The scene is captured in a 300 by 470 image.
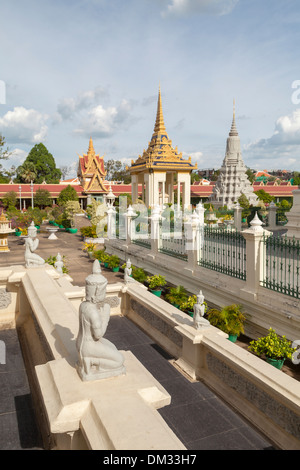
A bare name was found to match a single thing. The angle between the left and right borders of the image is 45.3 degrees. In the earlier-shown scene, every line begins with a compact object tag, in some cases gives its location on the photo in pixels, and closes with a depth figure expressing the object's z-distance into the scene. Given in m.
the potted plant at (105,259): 16.42
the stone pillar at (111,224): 19.70
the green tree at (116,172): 80.56
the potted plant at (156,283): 11.66
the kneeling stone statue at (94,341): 3.66
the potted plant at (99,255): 17.06
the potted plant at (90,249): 19.31
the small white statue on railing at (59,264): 10.57
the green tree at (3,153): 30.27
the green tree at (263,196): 43.77
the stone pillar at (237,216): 24.69
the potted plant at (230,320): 8.07
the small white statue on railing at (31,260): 8.76
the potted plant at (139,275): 12.86
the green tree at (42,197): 45.31
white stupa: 45.12
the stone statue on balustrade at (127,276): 8.82
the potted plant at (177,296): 10.30
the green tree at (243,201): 36.44
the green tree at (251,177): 86.81
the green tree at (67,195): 43.50
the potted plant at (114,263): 16.00
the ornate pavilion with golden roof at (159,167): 31.27
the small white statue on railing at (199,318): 6.04
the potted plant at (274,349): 6.68
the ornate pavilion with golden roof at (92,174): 46.72
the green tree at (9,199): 42.25
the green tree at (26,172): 62.59
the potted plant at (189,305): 9.69
